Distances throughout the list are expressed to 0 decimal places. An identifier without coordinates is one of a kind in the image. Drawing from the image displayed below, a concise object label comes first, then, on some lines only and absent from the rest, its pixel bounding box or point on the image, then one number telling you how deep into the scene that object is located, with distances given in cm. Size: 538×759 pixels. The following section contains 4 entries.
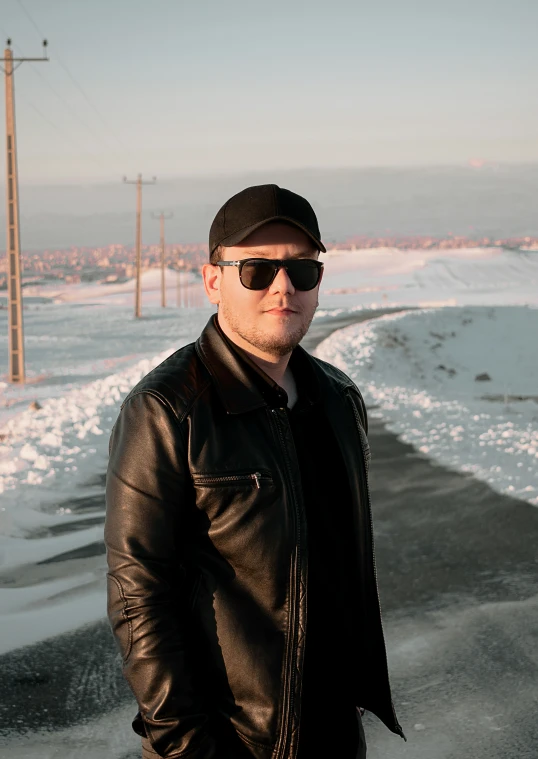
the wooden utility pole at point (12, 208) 2550
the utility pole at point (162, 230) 7375
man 246
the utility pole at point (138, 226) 5589
